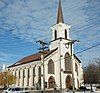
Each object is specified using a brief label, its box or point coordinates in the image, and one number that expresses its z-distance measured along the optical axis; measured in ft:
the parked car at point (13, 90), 70.70
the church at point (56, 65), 105.34
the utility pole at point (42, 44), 78.56
